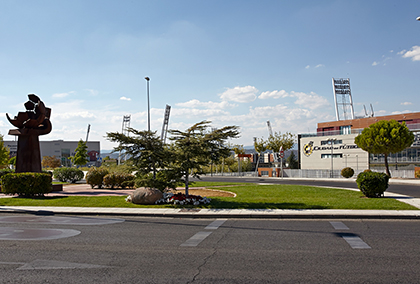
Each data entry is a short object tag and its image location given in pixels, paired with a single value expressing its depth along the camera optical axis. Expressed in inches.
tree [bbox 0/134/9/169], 1871.3
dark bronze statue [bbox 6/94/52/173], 908.0
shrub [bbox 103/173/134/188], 1015.6
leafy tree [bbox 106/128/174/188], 620.1
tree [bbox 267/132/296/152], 2502.5
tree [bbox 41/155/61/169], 3307.1
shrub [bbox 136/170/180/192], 632.4
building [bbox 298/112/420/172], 2229.3
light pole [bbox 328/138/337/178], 2283.7
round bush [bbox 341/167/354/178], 1764.3
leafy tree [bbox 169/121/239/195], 617.6
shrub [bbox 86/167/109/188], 1027.9
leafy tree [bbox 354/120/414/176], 1606.8
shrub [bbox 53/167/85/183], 1275.8
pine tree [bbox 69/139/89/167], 2736.5
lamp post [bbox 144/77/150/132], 1481.3
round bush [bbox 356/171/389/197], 703.7
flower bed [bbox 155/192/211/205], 621.3
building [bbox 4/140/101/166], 4886.8
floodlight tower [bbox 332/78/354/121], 3868.1
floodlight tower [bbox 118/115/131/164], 4977.9
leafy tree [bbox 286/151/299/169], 3102.9
